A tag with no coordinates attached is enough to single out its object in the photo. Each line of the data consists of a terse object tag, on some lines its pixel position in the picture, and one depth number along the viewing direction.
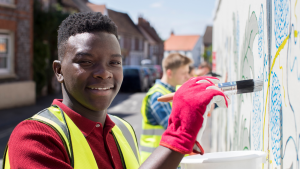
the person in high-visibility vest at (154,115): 2.97
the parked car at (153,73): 24.75
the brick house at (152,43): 50.46
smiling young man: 1.13
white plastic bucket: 1.22
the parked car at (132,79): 18.67
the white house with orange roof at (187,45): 76.06
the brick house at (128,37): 36.39
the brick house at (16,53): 11.02
